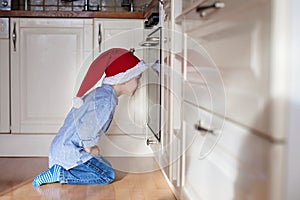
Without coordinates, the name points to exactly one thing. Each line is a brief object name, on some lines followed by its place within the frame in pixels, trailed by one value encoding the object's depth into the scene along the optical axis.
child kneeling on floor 1.72
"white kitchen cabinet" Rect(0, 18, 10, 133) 2.13
